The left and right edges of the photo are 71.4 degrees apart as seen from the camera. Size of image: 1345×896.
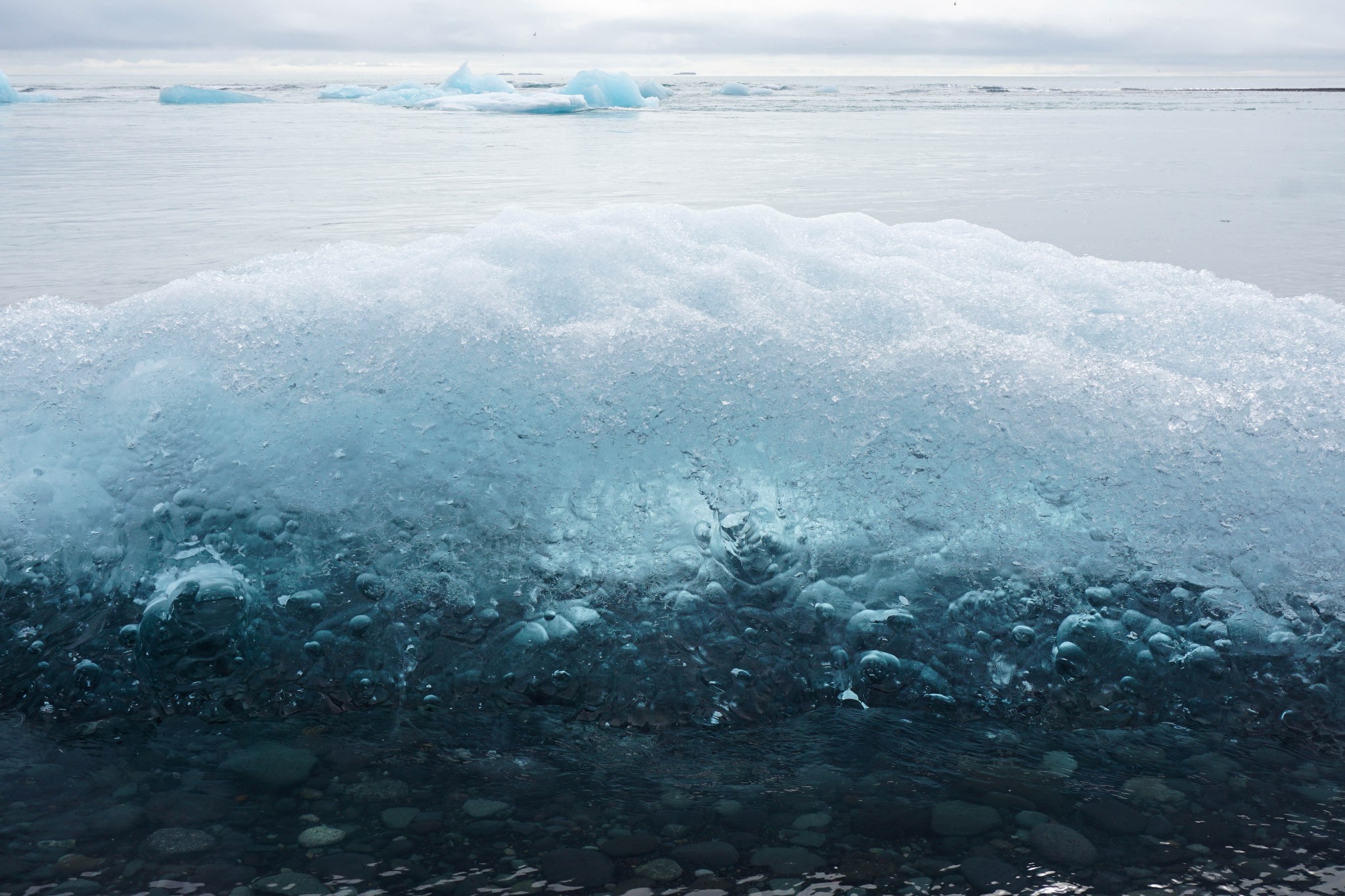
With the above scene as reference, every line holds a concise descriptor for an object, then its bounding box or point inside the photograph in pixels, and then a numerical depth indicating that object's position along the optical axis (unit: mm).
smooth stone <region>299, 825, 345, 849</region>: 1797
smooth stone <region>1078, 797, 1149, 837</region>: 1851
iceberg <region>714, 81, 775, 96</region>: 41000
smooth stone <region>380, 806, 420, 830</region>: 1854
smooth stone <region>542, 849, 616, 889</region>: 1703
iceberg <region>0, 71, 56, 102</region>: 27875
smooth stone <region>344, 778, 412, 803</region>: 1931
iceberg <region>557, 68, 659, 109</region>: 30984
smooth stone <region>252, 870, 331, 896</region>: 1663
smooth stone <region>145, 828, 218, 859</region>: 1758
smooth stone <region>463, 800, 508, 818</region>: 1883
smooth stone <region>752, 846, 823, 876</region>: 1735
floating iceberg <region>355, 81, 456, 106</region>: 34469
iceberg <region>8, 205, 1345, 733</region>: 2332
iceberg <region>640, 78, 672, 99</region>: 37031
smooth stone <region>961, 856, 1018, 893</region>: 1697
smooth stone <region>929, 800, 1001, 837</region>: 1839
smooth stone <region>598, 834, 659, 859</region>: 1775
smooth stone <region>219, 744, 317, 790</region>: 1980
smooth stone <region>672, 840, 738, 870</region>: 1747
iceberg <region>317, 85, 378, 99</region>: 39281
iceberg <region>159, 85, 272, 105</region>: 31312
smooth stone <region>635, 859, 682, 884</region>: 1713
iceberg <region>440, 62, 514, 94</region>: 35906
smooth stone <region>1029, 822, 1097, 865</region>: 1769
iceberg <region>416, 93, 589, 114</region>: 28688
